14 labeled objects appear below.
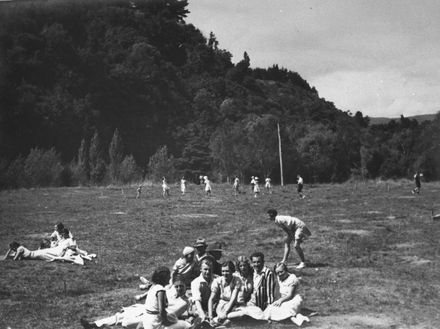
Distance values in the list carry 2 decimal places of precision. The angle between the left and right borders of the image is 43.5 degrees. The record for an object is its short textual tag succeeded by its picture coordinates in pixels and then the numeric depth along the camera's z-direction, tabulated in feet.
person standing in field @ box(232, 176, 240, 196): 165.57
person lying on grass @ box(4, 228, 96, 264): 59.98
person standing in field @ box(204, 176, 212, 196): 157.06
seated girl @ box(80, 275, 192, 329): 35.04
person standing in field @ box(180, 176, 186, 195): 159.43
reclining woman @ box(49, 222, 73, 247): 63.77
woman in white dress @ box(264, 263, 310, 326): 35.86
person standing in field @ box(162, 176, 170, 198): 153.85
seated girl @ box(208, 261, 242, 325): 35.57
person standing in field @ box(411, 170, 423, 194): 155.94
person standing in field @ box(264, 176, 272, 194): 174.23
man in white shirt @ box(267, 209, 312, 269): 52.70
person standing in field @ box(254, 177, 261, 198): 151.89
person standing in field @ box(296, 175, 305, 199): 149.07
